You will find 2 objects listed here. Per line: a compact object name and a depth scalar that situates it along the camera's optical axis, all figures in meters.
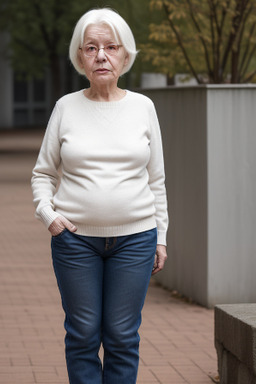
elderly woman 4.26
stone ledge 5.22
